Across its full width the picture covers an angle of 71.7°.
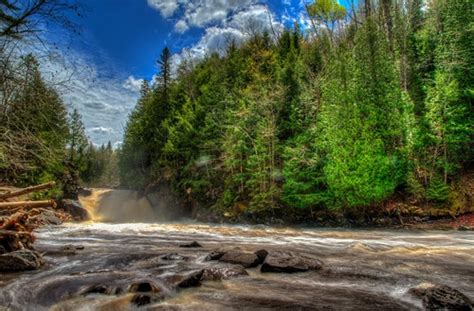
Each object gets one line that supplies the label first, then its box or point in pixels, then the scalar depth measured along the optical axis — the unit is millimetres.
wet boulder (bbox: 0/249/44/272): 9195
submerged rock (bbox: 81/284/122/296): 7234
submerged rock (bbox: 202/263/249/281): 8395
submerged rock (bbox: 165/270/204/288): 7750
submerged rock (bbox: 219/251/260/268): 9836
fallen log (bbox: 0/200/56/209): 8886
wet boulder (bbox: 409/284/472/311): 5902
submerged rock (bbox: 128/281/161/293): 7279
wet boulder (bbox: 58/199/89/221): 37969
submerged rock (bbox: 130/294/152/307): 6427
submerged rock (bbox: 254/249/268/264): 10306
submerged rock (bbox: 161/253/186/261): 11357
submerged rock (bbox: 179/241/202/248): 14820
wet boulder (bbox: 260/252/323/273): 9164
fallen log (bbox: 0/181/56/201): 8672
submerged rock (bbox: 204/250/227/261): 11156
